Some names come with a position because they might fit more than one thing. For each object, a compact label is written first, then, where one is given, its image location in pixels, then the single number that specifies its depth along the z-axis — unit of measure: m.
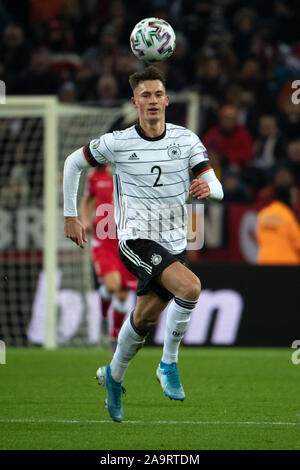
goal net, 25.64
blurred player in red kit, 22.45
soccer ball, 14.32
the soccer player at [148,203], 13.20
